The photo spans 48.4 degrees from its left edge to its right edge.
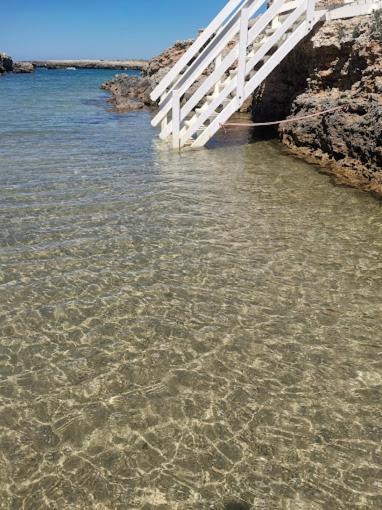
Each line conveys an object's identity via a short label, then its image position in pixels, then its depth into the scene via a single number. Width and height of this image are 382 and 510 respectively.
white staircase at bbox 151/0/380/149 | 11.87
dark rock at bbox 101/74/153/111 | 24.53
